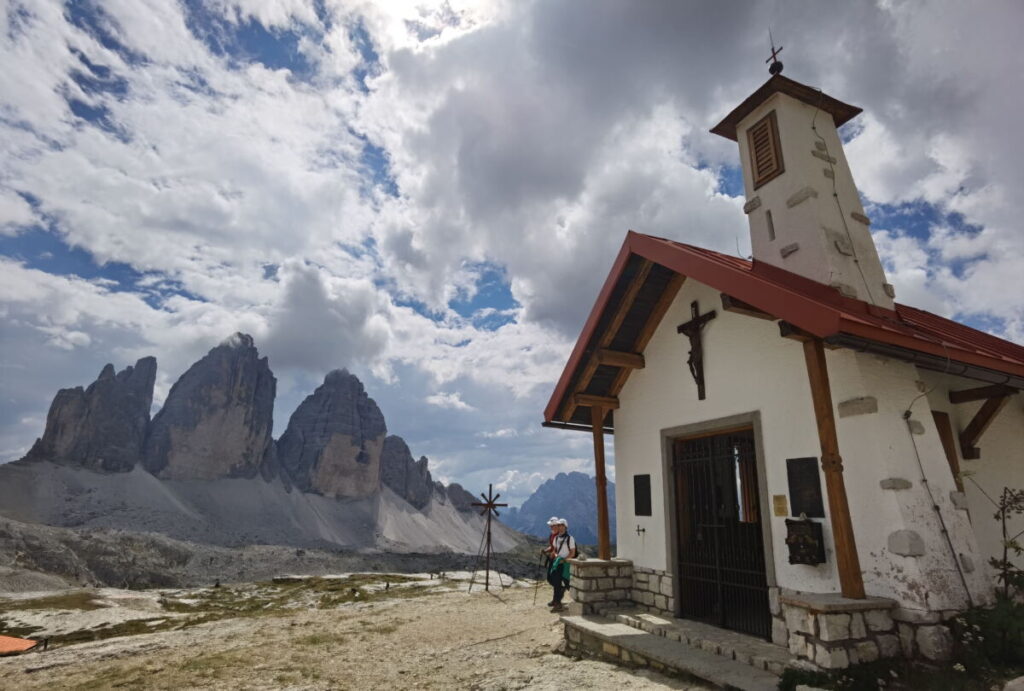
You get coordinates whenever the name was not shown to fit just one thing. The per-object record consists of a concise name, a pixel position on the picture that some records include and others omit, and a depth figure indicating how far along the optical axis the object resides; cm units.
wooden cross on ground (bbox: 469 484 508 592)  2053
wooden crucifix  872
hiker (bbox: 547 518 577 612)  1206
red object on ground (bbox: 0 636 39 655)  1119
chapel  580
